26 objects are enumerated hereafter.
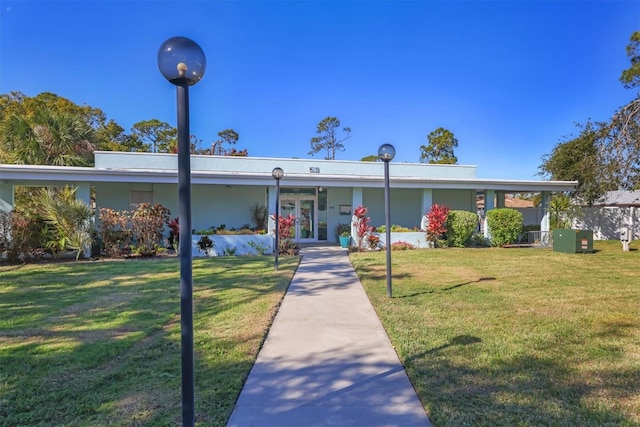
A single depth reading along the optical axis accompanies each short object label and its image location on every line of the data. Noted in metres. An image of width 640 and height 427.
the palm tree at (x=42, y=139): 15.77
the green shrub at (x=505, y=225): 15.09
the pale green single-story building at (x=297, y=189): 13.40
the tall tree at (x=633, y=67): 12.79
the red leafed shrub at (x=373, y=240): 13.79
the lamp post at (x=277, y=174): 9.35
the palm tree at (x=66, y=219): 11.05
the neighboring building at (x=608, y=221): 18.62
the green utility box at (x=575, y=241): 12.98
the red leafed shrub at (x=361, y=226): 13.75
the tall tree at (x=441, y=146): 38.34
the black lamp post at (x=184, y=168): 2.24
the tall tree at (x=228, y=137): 42.38
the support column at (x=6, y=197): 12.16
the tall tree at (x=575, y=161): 17.10
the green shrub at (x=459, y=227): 14.55
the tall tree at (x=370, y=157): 42.79
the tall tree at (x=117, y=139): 27.49
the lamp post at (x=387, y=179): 6.27
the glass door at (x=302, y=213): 16.70
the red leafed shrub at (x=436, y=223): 14.07
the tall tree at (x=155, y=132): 35.78
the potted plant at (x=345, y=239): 14.48
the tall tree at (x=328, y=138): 43.72
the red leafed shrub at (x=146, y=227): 11.91
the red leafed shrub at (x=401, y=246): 13.96
